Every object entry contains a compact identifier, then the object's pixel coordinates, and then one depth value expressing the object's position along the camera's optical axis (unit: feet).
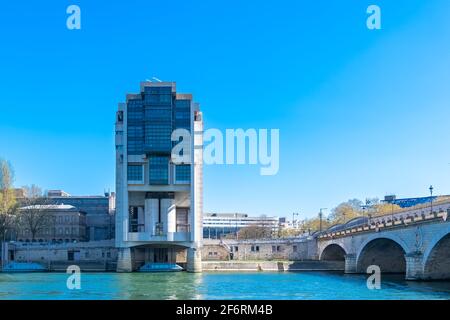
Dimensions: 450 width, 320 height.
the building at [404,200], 435.86
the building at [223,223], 591.78
